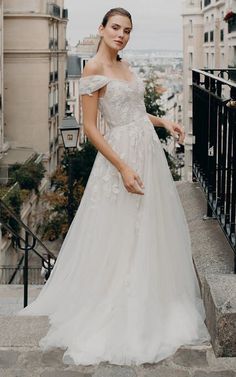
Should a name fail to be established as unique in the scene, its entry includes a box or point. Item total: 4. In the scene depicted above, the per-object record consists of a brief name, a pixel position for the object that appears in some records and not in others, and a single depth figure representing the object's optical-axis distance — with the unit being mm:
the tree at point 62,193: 26297
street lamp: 9828
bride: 3508
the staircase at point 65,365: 3243
